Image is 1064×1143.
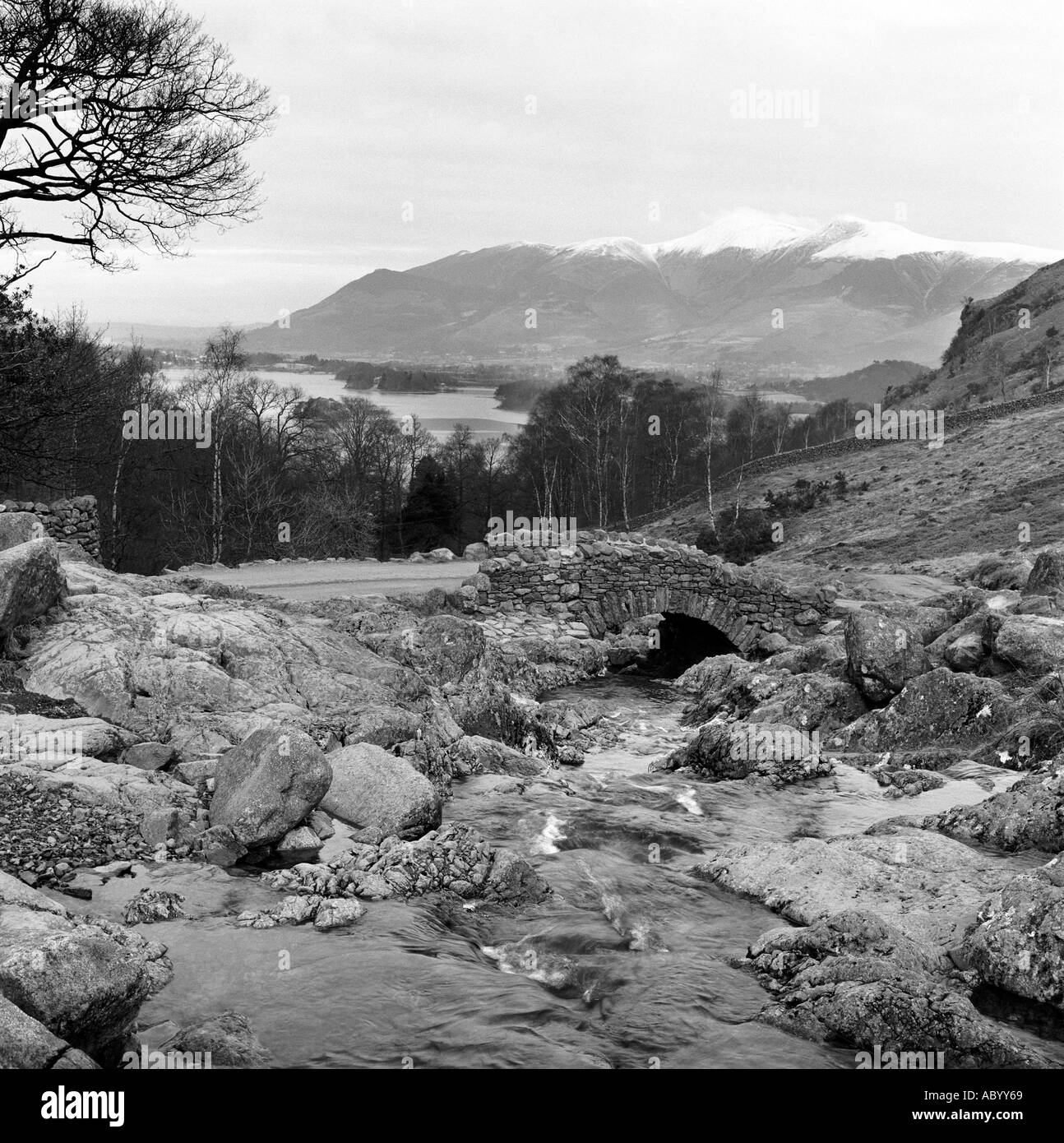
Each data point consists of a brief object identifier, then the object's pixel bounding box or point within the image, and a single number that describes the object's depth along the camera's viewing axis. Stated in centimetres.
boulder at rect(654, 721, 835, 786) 1282
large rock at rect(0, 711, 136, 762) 986
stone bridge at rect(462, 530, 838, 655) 2239
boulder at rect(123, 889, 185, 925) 757
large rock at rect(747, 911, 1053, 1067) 598
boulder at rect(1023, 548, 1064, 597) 1825
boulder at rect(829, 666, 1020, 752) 1305
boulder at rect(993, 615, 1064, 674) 1391
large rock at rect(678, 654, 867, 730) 1472
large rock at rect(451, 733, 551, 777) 1262
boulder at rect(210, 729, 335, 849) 898
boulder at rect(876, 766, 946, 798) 1182
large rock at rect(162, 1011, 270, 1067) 570
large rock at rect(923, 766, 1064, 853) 959
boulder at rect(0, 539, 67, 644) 1216
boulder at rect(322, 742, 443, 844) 968
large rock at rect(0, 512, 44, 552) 1408
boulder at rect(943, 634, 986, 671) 1485
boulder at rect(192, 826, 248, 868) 876
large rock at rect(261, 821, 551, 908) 840
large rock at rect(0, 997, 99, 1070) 488
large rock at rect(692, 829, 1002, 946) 816
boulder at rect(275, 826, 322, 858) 901
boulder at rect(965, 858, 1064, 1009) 687
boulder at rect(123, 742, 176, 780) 1016
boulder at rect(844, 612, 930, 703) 1456
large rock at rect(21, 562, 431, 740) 1142
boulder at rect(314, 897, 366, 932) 781
